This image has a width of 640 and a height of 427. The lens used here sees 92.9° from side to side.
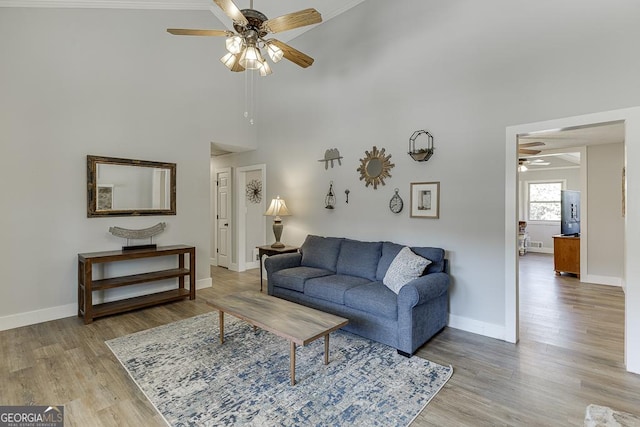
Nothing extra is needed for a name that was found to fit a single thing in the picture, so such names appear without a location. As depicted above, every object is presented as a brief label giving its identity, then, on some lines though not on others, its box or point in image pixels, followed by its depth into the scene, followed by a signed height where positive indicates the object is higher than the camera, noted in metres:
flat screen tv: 6.83 -0.06
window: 9.23 +0.32
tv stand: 5.83 -0.86
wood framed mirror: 3.94 +0.32
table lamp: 5.03 -0.05
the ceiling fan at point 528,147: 5.41 +1.19
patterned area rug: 2.01 -1.34
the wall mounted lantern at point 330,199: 4.70 +0.17
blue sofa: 2.83 -0.84
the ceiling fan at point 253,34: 2.35 +1.48
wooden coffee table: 2.32 -0.93
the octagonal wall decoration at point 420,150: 3.60 +0.73
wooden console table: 3.60 -0.92
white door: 6.51 -0.16
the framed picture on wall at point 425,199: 3.58 +0.13
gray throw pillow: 3.07 -0.62
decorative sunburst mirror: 4.02 +0.58
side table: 4.84 -0.65
